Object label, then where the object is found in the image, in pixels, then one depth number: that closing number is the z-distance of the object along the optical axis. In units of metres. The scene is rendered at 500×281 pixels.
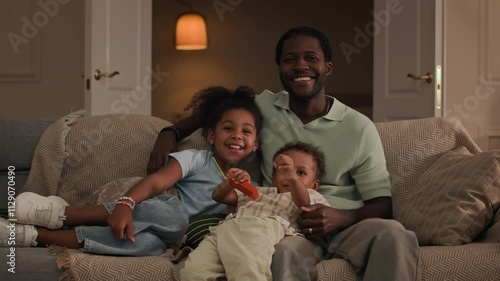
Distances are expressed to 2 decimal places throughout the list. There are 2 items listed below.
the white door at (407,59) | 3.91
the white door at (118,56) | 4.02
